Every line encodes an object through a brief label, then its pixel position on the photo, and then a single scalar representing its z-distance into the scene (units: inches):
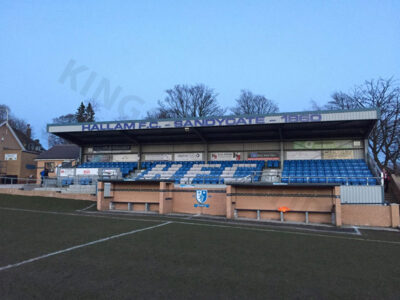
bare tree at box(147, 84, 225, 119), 1902.1
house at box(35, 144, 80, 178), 1608.0
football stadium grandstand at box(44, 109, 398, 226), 583.8
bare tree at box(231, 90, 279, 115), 1955.0
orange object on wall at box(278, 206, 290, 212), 565.5
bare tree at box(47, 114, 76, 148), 2641.7
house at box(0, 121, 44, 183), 1721.2
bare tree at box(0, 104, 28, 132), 2342.4
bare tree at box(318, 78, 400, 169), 1243.8
